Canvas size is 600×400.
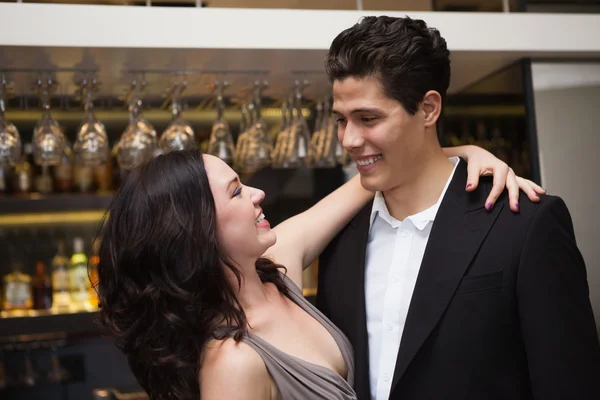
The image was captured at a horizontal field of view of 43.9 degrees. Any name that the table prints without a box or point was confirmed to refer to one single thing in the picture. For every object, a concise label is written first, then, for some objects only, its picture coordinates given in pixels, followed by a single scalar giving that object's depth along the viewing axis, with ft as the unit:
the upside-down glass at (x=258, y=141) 8.95
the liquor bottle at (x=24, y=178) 12.26
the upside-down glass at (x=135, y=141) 8.32
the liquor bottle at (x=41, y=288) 12.00
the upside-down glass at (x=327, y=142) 9.21
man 5.35
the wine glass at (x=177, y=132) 8.43
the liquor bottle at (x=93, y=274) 11.89
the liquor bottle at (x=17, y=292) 11.66
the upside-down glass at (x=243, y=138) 9.07
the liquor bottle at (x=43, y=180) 12.32
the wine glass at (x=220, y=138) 8.88
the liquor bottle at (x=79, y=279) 12.03
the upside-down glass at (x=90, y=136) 8.29
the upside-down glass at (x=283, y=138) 9.25
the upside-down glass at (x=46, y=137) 8.18
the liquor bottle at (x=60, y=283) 11.96
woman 5.49
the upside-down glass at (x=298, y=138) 9.11
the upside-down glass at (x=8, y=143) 8.06
